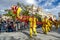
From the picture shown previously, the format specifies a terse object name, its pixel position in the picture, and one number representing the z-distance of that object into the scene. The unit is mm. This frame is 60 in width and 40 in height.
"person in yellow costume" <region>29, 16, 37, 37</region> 5337
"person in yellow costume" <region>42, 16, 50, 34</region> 6177
